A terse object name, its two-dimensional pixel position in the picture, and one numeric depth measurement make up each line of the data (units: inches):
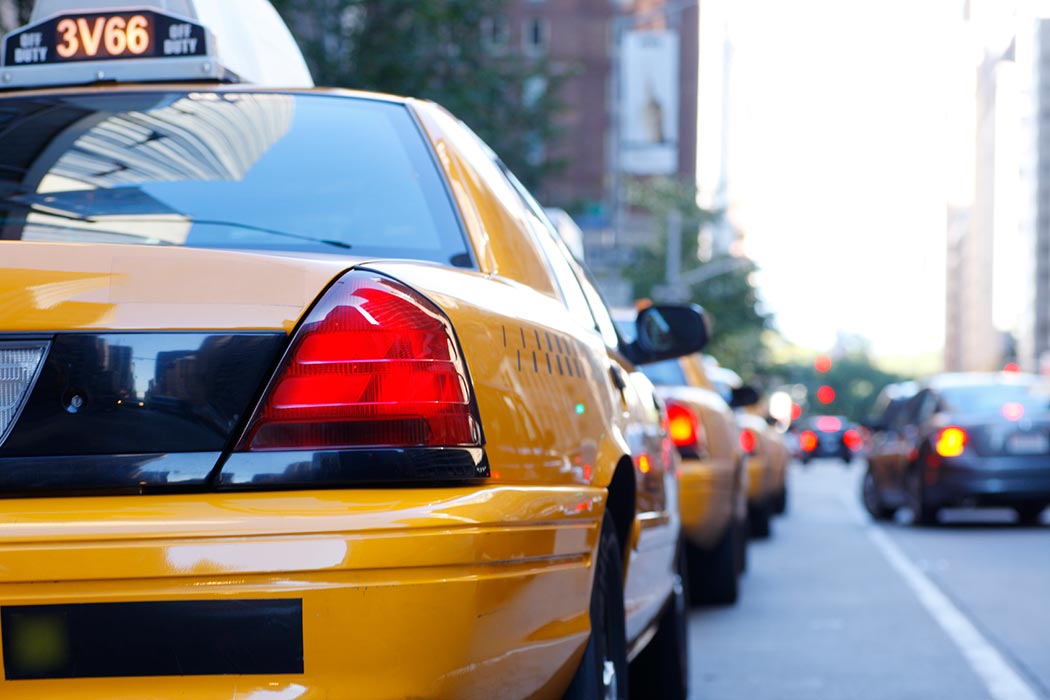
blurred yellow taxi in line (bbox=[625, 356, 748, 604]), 337.1
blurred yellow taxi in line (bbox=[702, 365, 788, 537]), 501.7
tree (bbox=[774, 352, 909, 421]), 6432.1
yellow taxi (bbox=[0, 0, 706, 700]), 100.3
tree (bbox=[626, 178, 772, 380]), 2372.0
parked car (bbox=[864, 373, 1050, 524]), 597.3
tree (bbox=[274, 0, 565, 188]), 862.5
